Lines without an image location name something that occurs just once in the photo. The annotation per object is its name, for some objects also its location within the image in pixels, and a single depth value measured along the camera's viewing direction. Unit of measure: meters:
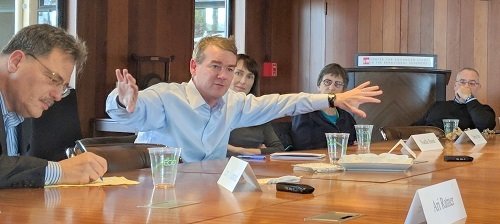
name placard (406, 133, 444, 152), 3.64
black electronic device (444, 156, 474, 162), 3.06
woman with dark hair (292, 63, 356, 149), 4.73
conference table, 1.53
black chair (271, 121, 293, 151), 4.88
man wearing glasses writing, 2.10
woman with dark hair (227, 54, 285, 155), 4.63
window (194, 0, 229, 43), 7.19
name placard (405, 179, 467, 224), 1.42
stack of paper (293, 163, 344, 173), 2.54
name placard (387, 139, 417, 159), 3.17
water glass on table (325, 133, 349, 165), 2.73
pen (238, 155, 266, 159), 3.14
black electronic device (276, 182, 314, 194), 1.93
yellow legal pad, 2.08
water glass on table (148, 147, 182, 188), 1.99
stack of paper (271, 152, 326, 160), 3.11
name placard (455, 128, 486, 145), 4.21
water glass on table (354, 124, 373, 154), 3.31
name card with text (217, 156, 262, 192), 1.98
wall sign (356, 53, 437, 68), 6.85
